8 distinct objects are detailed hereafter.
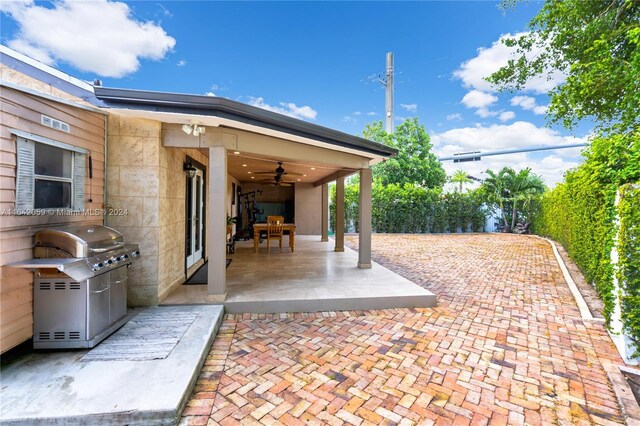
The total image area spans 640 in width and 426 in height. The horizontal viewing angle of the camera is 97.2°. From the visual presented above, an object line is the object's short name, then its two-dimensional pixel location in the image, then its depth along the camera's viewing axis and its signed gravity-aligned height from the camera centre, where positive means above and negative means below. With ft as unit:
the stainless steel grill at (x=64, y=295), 8.63 -2.51
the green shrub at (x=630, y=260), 8.99 -1.52
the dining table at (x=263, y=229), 26.78 -1.56
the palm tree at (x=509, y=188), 55.01 +5.13
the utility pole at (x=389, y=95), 80.79 +34.88
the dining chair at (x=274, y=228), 26.18 -1.33
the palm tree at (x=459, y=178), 68.41 +9.03
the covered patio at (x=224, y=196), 11.66 +0.95
